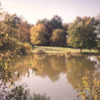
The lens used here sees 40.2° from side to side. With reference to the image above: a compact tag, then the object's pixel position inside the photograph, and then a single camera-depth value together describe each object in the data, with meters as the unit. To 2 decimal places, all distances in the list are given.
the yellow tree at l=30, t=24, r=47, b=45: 33.19
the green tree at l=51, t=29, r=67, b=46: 35.96
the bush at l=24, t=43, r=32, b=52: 22.04
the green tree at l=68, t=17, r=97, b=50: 24.41
